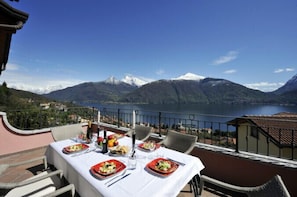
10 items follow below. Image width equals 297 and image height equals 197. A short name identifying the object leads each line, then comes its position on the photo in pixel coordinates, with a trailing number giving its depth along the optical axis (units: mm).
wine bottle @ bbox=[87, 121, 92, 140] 2396
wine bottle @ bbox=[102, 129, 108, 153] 1918
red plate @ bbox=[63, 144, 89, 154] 1897
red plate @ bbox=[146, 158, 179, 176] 1345
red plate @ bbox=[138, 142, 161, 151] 1970
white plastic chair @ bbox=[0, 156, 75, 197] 1367
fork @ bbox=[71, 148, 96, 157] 1848
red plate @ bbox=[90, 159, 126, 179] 1300
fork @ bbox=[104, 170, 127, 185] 1232
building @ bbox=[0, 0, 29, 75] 2340
